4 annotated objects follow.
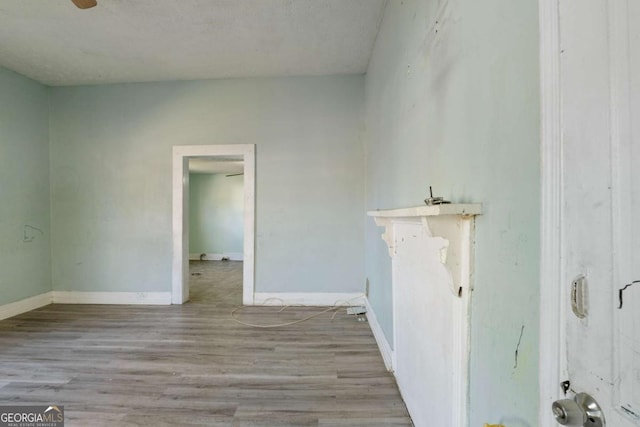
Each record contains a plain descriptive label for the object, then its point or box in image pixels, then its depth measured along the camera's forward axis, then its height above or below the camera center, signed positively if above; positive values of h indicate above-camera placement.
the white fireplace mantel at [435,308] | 0.96 -0.40
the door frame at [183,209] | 3.51 +0.05
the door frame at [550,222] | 0.55 -0.02
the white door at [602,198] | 0.41 +0.02
